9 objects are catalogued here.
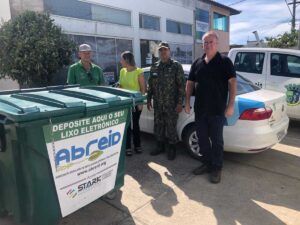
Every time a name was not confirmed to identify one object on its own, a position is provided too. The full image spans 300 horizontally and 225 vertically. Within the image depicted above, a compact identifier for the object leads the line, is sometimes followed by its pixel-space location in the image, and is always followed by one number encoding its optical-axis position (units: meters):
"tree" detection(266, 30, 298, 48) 13.09
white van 4.59
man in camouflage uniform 3.31
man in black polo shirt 2.73
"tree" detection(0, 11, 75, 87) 6.69
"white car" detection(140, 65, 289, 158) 3.03
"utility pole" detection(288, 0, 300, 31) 19.65
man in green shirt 3.24
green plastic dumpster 1.77
